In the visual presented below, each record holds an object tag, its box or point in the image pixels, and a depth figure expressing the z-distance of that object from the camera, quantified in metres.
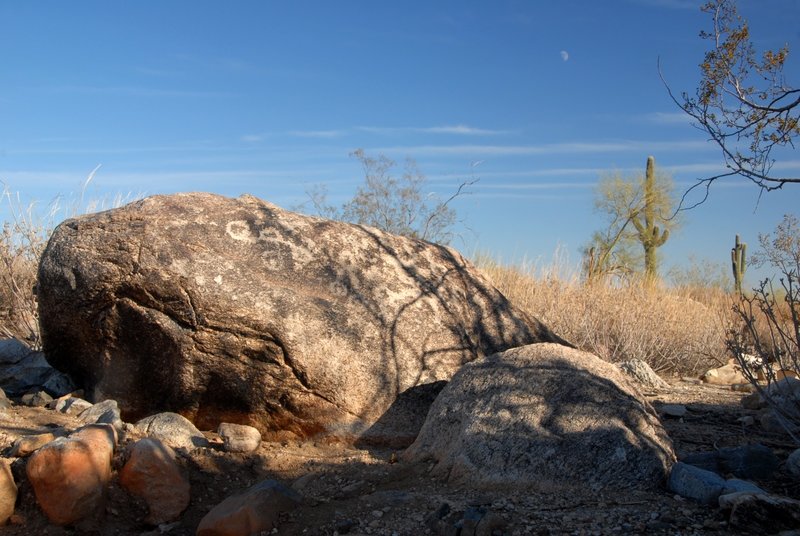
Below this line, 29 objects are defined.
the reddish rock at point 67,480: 3.50
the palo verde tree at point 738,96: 4.96
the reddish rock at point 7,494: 3.48
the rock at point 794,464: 3.90
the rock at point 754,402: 6.04
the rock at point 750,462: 3.89
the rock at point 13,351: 6.21
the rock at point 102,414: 4.42
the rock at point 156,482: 3.66
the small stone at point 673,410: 5.65
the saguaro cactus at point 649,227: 17.95
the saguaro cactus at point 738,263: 17.16
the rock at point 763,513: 3.01
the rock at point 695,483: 3.35
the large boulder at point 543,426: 3.62
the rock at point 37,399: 5.00
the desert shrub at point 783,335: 3.94
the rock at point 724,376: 8.31
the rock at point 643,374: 7.14
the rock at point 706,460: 3.95
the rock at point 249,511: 3.36
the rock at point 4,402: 4.83
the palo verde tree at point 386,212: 12.59
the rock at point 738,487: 3.28
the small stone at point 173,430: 4.27
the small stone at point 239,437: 4.28
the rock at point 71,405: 4.73
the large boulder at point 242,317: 4.53
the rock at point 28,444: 3.76
